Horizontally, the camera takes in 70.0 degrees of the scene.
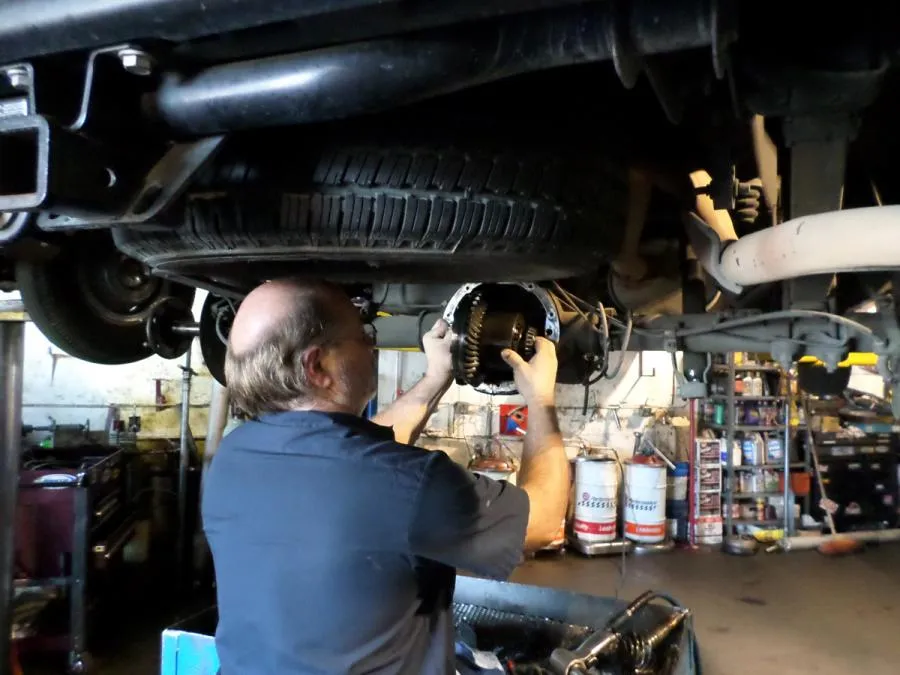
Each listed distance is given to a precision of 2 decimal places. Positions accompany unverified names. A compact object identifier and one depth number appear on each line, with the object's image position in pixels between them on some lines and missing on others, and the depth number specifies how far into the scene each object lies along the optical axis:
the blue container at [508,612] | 1.87
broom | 4.84
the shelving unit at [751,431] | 5.11
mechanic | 0.80
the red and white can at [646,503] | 4.81
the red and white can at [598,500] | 4.77
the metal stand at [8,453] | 2.44
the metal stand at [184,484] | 3.92
